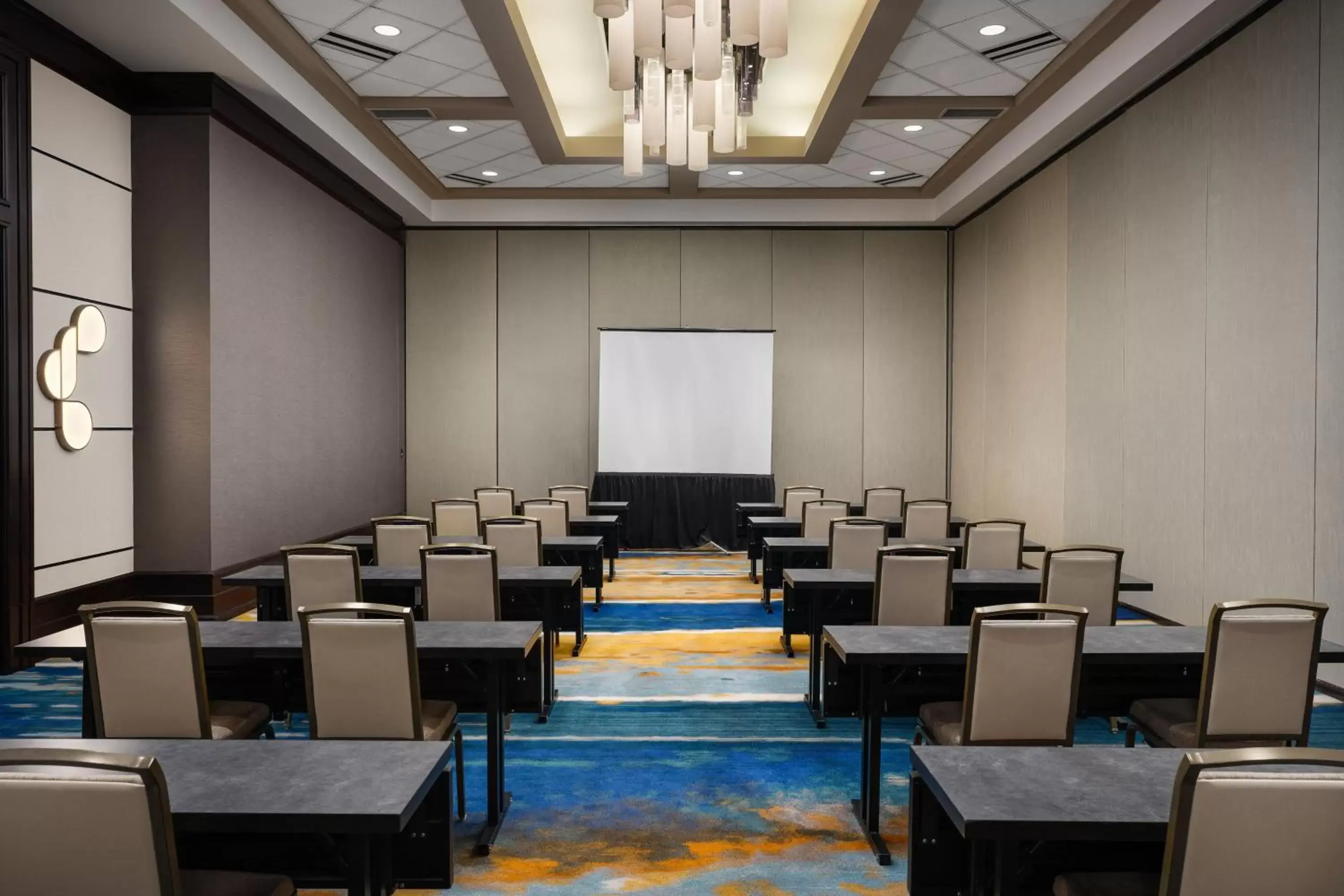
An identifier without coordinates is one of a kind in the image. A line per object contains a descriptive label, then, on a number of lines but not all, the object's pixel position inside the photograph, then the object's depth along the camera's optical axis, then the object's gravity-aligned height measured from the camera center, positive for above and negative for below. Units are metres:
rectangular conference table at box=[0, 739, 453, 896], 1.75 -0.73
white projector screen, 11.47 +0.44
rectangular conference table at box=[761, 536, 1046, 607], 6.00 -0.85
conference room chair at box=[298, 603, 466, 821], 2.79 -0.74
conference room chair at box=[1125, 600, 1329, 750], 2.81 -0.75
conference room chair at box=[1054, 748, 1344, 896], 1.50 -0.65
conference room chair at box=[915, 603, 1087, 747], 2.73 -0.73
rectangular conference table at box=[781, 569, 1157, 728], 4.51 -0.83
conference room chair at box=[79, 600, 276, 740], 2.79 -0.73
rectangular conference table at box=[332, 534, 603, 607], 6.13 -0.82
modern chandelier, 5.14 +2.42
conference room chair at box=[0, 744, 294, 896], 1.53 -0.67
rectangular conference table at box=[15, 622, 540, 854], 3.13 -0.80
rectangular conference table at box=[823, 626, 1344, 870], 3.02 -0.77
